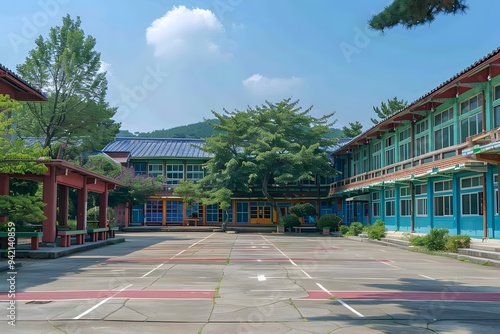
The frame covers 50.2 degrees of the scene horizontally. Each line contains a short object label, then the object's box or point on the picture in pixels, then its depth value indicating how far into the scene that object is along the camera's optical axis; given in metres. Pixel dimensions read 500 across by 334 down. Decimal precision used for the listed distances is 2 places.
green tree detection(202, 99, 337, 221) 46.53
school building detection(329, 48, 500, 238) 24.34
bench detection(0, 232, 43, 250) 22.06
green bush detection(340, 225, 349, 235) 43.08
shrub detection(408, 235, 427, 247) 26.84
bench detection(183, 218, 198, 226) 56.44
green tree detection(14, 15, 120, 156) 35.53
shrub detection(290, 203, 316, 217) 49.00
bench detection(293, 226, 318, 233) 49.13
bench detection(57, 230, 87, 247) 25.14
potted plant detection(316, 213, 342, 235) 46.81
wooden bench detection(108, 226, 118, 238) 35.56
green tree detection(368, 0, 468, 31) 9.34
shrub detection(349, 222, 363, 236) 40.90
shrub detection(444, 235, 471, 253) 23.70
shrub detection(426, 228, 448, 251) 25.64
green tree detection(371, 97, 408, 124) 77.94
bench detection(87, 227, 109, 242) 30.58
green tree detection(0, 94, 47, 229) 19.03
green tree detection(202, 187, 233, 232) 46.56
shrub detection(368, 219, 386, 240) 35.09
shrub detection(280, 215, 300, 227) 48.50
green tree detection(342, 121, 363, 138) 80.69
